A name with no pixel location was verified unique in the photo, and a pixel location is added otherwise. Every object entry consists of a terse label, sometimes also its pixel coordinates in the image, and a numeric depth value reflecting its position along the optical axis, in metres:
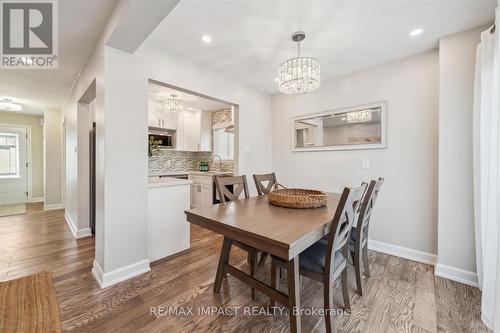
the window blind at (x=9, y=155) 5.06
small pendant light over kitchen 3.75
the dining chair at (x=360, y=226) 1.66
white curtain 1.48
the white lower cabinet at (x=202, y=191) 4.15
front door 5.08
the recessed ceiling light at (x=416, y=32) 1.98
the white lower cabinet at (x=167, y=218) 2.27
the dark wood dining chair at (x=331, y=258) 1.24
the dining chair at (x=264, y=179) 2.46
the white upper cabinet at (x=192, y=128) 4.65
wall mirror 2.68
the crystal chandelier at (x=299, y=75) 1.80
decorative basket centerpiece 1.67
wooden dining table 1.07
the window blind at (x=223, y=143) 4.99
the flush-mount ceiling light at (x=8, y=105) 3.96
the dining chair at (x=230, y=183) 1.96
